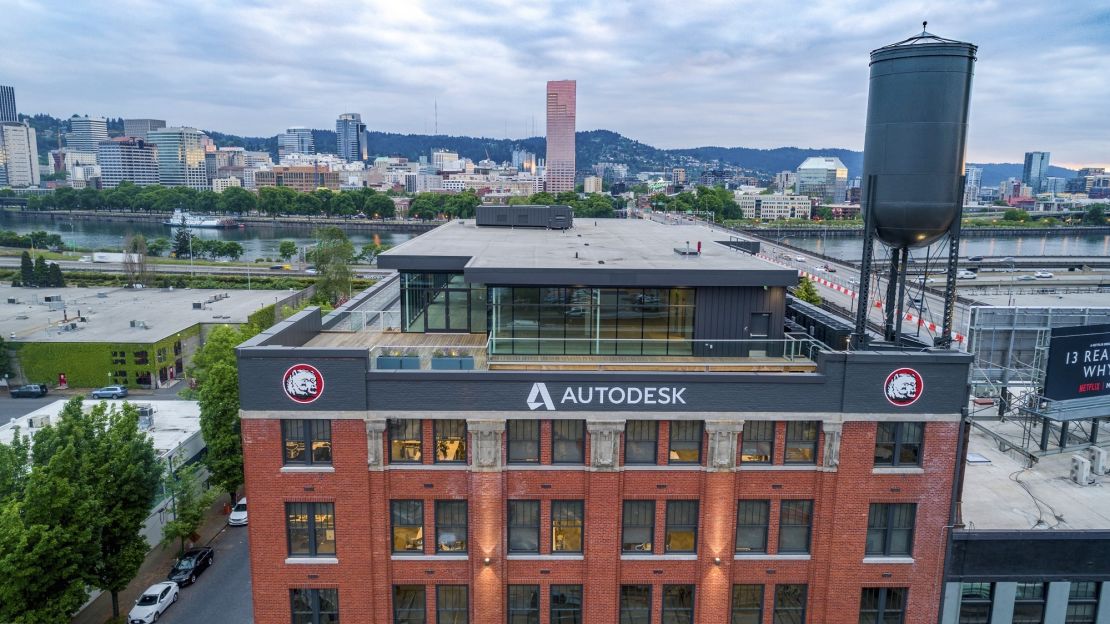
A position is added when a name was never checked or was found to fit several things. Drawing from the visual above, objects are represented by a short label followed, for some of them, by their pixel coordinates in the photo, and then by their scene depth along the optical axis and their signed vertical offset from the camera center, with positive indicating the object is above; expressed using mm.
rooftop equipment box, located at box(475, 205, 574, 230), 46656 -480
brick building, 22953 -9796
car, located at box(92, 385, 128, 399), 71688 -20994
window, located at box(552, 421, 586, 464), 23562 -8388
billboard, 29203 -6494
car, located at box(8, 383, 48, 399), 74500 -21886
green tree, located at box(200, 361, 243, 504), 46844 -16302
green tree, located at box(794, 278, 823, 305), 68875 -8402
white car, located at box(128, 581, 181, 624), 36219 -22768
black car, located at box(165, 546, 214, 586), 40469 -22981
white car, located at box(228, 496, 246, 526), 48344 -23227
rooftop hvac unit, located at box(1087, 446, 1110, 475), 30953 -11450
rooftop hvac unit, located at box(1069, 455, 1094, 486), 29688 -11508
